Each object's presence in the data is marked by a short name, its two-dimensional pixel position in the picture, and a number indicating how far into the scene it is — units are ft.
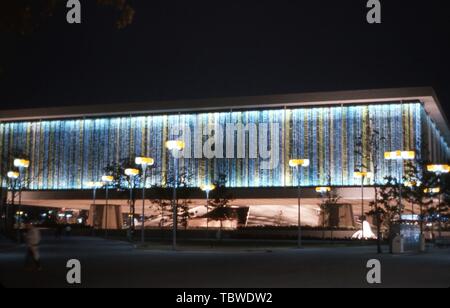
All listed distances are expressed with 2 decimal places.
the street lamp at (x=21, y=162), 160.04
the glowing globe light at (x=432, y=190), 170.62
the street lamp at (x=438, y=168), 154.10
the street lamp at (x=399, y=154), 135.33
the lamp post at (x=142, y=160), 152.46
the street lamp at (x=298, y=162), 161.67
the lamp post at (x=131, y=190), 173.58
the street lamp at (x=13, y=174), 167.94
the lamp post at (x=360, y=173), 158.07
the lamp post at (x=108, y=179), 216.95
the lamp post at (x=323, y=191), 223.71
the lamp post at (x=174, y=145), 130.62
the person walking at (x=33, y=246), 70.33
